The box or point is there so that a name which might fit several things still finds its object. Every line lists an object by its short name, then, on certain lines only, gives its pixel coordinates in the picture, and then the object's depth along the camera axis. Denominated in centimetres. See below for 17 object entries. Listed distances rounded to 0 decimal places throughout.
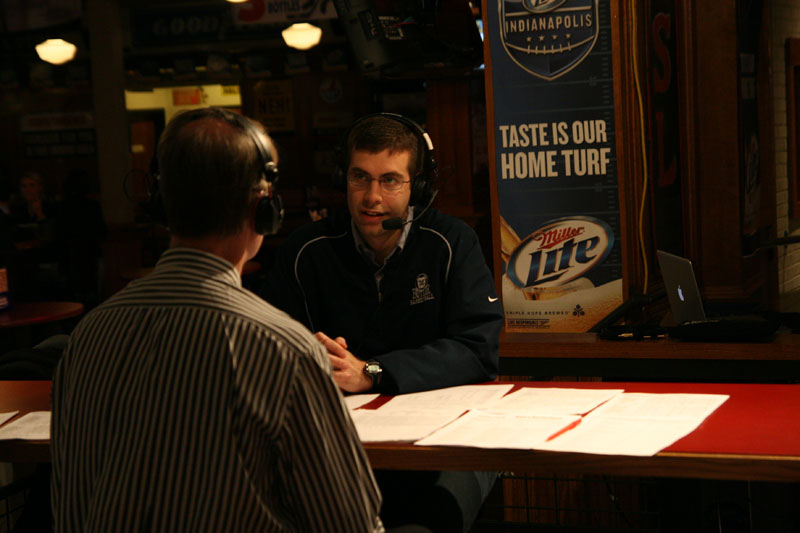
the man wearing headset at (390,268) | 335
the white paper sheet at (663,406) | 291
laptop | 362
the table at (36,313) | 512
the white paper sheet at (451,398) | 306
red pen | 280
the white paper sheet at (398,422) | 286
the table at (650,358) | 358
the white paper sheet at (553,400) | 297
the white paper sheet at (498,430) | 279
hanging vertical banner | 407
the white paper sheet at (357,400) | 309
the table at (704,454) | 268
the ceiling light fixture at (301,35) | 1077
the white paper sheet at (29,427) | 298
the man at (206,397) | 241
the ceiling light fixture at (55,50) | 1143
